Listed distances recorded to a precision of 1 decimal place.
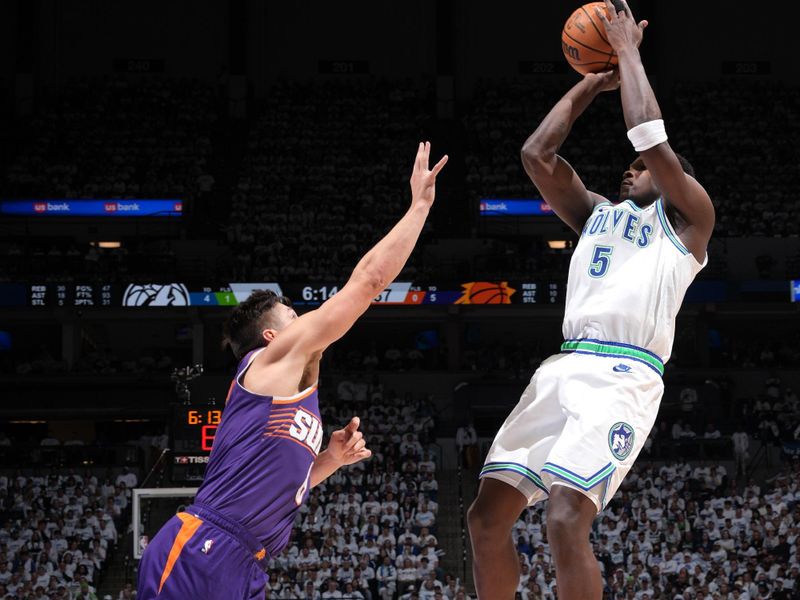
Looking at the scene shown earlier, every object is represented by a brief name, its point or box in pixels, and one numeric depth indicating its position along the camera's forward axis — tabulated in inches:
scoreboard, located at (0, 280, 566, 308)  989.2
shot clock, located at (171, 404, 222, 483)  576.4
